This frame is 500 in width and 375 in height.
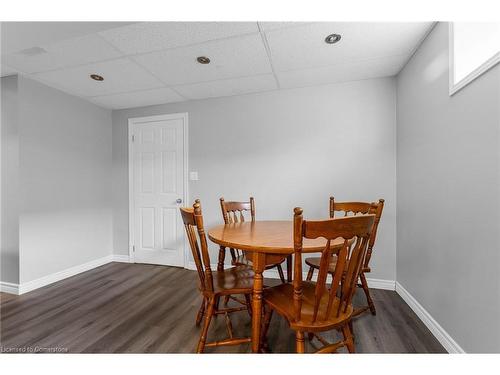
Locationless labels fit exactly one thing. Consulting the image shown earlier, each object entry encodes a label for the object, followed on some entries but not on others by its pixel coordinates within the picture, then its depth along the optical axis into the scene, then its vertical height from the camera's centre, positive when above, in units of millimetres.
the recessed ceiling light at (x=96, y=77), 2519 +1216
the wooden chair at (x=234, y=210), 2074 -250
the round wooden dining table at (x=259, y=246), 1257 -322
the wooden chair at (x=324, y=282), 998 -454
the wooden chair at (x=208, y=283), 1412 -624
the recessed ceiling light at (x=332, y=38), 1873 +1209
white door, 3303 +17
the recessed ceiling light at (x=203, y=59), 2168 +1209
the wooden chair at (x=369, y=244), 1842 -417
